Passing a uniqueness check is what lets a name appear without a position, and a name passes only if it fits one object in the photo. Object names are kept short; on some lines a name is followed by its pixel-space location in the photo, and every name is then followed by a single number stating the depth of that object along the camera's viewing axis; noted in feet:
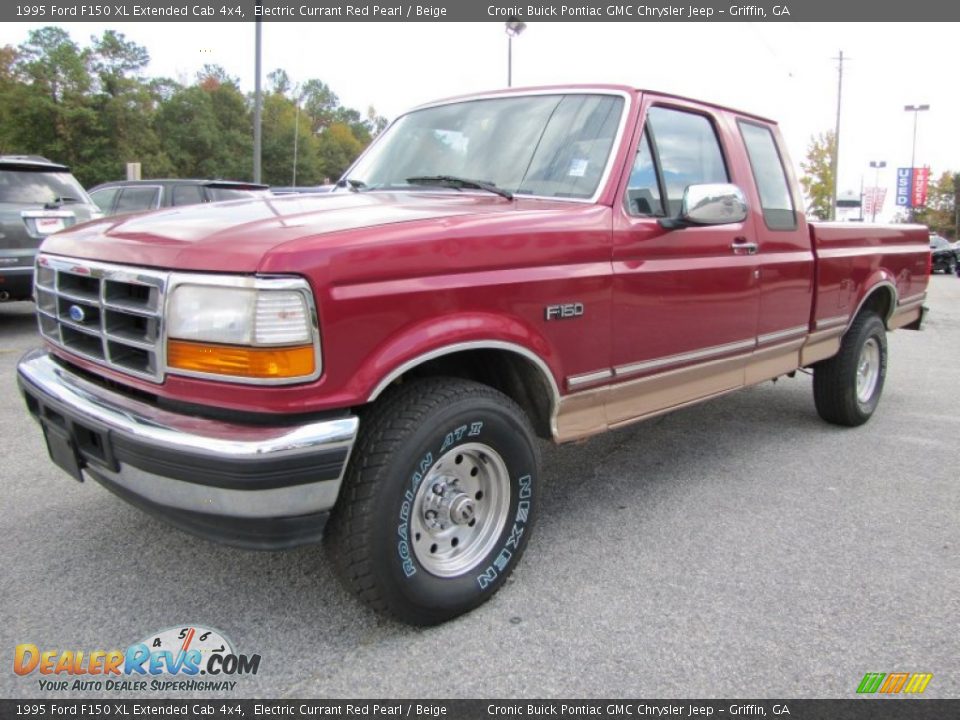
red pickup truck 7.07
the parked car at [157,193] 33.96
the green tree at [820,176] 157.52
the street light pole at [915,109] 187.62
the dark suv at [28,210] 25.22
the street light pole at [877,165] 194.55
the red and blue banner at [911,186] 163.73
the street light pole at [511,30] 70.69
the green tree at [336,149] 252.15
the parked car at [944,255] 88.58
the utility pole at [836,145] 137.80
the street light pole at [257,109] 52.39
